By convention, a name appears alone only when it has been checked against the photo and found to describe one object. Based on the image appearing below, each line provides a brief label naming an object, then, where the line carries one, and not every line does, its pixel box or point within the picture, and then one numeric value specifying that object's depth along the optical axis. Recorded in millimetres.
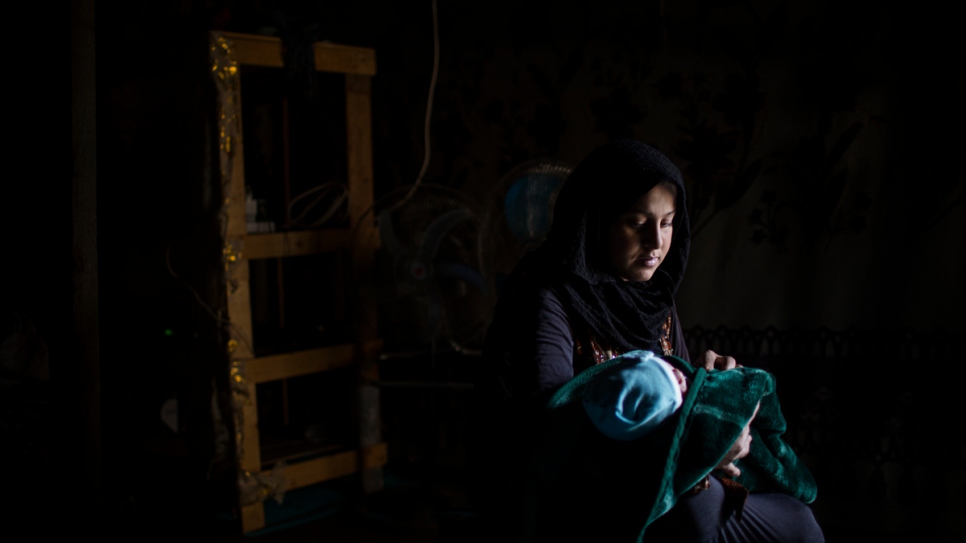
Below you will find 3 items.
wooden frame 2469
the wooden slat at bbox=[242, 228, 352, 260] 2571
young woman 1401
